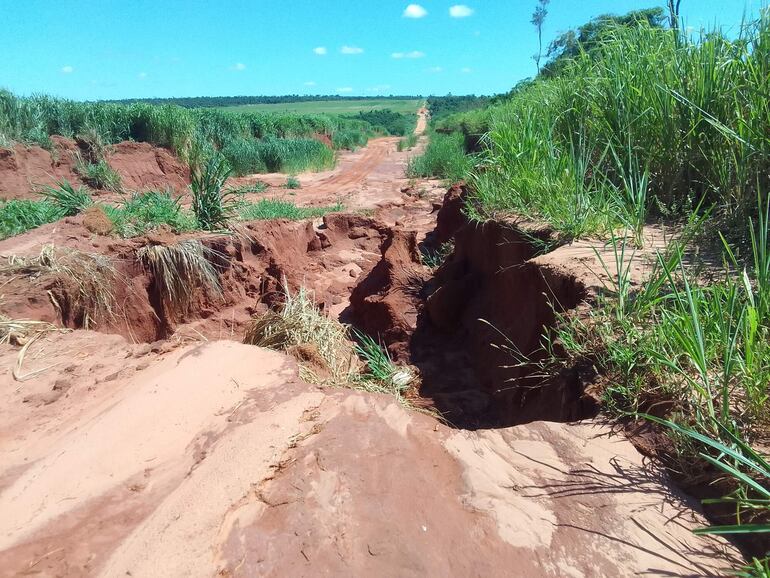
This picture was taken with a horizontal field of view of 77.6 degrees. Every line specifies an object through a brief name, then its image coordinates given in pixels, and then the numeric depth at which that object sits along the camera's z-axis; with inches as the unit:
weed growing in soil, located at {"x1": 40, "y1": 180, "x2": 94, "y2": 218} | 256.8
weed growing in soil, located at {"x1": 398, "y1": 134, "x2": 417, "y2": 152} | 1124.0
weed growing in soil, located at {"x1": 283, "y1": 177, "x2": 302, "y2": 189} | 591.5
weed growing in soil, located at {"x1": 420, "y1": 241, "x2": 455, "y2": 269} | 273.0
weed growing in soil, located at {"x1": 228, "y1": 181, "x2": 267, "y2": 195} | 531.4
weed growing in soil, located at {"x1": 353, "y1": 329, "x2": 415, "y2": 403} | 145.2
